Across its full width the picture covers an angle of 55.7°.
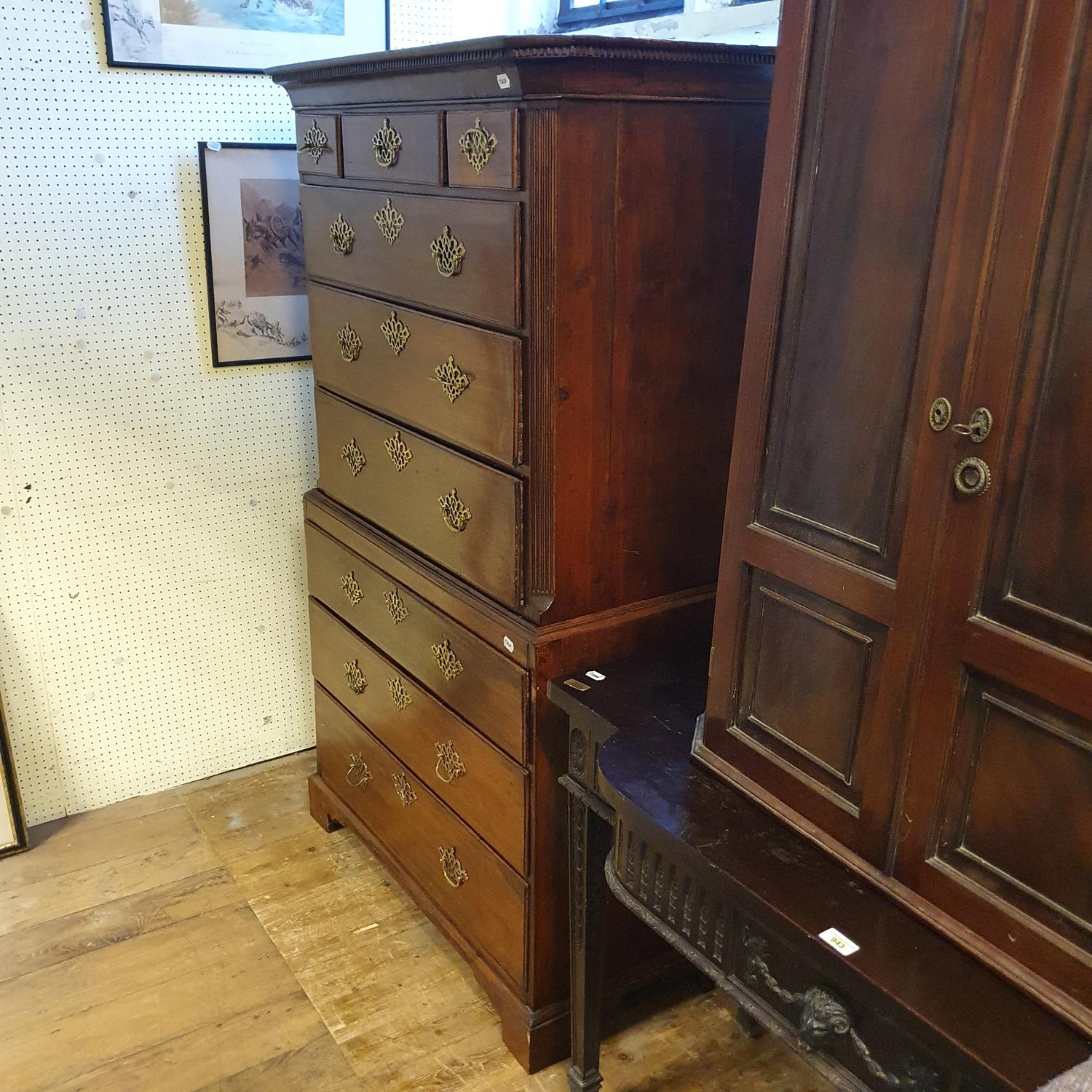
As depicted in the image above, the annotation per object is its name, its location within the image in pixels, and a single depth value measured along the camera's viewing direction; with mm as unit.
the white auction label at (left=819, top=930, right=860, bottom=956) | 1134
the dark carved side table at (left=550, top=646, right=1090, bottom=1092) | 1041
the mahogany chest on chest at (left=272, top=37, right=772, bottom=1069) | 1566
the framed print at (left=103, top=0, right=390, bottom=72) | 2291
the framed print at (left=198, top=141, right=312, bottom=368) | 2469
